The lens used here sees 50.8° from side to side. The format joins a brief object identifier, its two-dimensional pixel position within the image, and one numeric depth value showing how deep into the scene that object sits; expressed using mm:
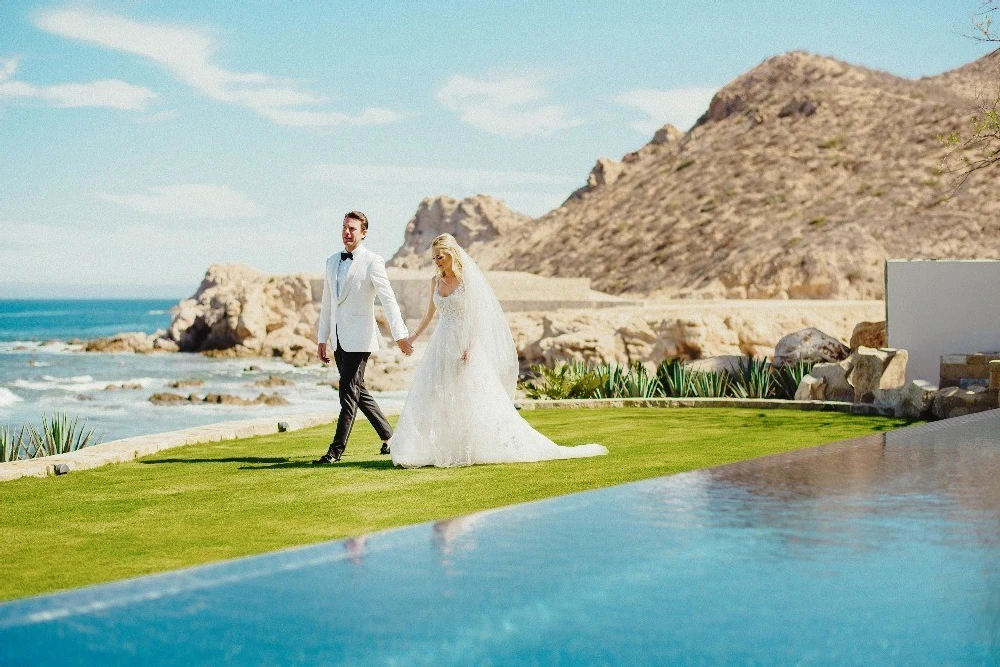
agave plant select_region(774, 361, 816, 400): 14008
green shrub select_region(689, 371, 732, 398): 14594
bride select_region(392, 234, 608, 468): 8469
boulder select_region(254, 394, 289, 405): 31617
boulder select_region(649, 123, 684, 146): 96625
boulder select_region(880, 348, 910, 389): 12352
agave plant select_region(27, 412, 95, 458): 11750
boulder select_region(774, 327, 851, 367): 16516
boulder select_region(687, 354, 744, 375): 15703
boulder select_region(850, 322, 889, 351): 17000
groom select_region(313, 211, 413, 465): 8992
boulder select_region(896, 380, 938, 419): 11188
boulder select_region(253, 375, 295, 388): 38719
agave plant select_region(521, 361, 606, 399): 15312
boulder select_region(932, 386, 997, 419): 10523
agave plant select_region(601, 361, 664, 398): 14695
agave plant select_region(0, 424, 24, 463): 10984
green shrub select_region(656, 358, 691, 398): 14766
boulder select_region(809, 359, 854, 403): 13047
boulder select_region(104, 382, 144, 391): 39000
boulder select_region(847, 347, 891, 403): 12258
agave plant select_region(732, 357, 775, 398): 14398
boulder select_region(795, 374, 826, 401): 13125
